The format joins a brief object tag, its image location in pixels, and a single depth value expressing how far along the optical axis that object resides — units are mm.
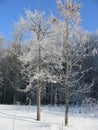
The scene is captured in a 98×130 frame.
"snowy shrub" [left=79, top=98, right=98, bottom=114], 12909
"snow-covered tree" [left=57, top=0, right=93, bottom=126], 9560
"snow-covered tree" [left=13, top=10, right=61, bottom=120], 11143
